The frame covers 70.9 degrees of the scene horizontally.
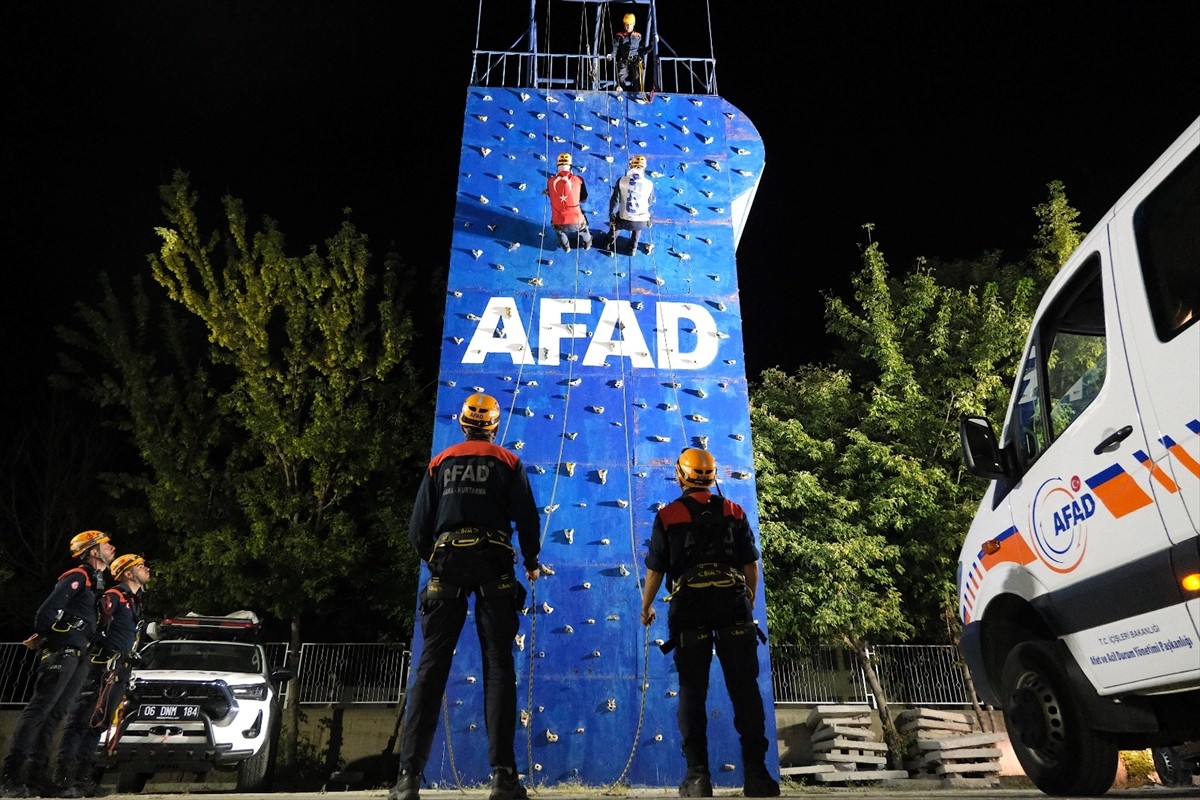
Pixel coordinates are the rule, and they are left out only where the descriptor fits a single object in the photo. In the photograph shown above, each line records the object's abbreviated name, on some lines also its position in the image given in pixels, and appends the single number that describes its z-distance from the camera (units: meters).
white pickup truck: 9.31
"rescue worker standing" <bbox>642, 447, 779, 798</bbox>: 5.25
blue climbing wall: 9.48
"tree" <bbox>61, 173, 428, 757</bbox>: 16.47
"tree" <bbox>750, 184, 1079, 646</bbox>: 15.71
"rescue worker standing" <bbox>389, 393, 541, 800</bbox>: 4.65
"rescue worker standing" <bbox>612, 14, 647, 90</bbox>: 14.04
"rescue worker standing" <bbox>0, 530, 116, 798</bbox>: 6.96
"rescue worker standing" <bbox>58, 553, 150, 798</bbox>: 7.93
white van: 3.05
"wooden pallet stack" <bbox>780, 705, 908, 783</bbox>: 13.65
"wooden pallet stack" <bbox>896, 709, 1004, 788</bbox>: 13.92
